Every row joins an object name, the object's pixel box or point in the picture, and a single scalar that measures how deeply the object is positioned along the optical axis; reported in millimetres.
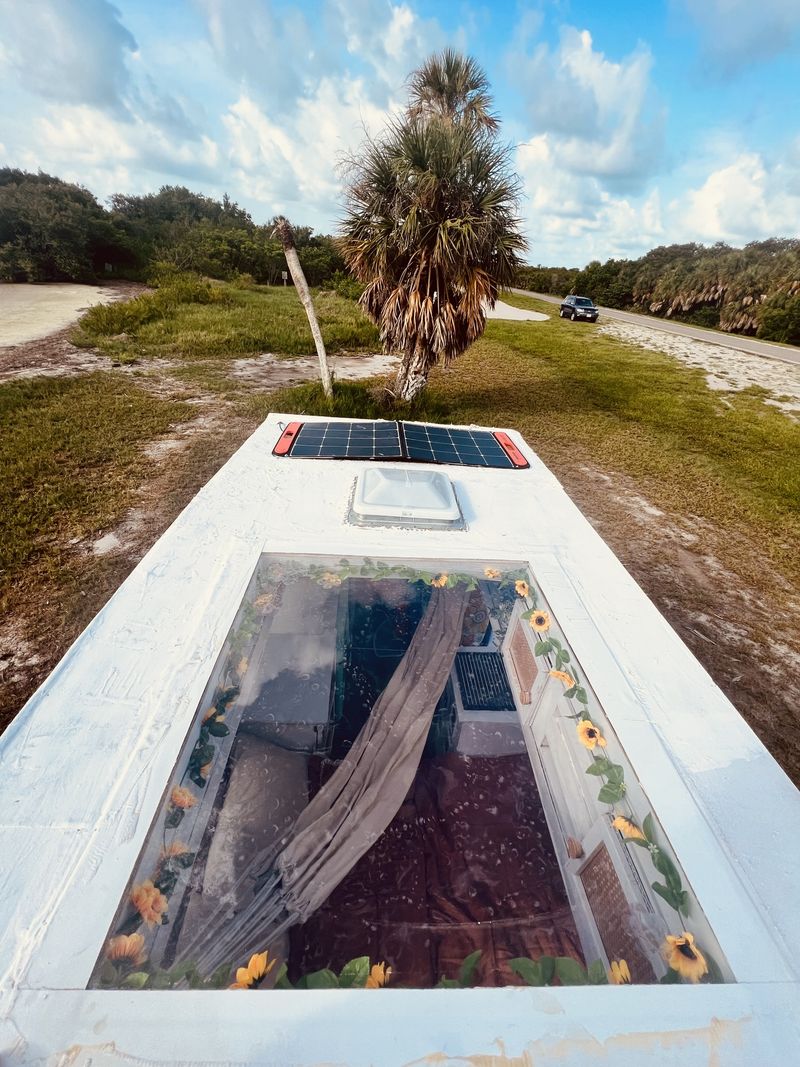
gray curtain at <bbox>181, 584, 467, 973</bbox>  1507
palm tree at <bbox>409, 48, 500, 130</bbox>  11508
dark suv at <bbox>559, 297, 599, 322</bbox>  24062
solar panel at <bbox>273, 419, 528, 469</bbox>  3531
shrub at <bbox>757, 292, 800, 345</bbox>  25031
